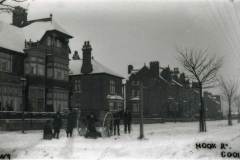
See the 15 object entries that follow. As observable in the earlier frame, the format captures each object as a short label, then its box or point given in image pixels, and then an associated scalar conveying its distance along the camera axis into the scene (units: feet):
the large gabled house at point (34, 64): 115.96
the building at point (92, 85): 171.53
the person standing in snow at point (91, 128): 73.63
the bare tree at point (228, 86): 140.81
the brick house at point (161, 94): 220.64
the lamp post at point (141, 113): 70.64
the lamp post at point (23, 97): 119.85
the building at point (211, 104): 299.75
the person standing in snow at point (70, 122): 77.20
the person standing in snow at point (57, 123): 75.84
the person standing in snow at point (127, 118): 86.57
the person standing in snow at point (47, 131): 71.77
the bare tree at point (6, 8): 59.40
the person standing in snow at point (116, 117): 83.51
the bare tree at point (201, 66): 98.12
